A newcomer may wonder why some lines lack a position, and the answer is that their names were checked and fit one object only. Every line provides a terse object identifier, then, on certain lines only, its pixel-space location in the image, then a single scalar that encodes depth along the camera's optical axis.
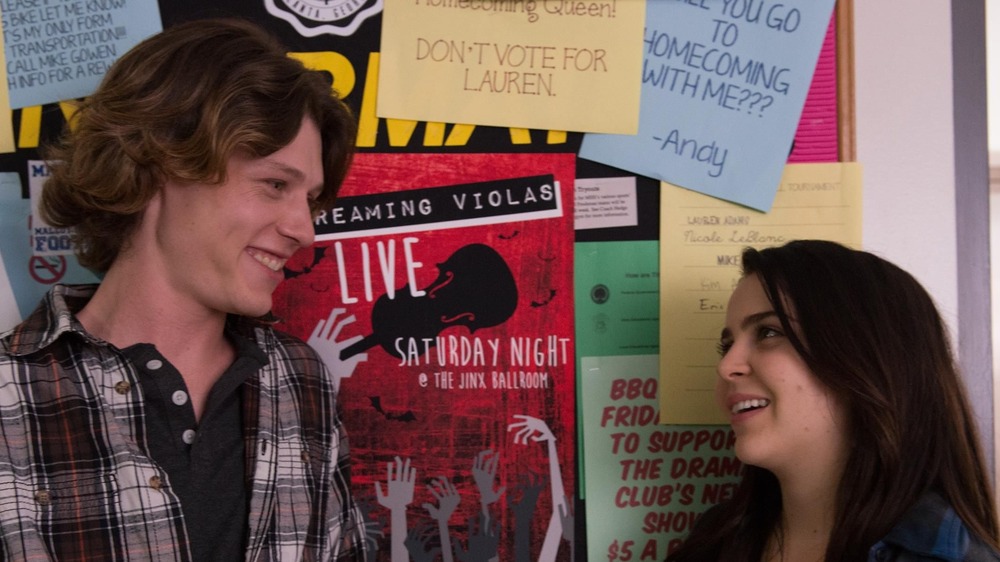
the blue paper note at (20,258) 1.25
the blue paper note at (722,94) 1.24
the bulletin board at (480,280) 1.24
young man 0.94
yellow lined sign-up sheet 1.25
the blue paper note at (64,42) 1.25
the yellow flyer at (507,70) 1.24
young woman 0.96
